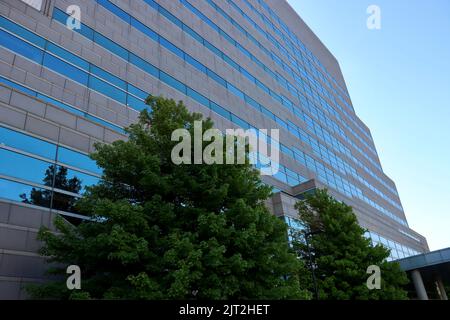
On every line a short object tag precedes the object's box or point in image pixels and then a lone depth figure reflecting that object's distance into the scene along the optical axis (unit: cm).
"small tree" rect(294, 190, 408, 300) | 1691
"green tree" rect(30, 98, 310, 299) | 881
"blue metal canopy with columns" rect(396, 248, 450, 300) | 2578
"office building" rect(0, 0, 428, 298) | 1241
